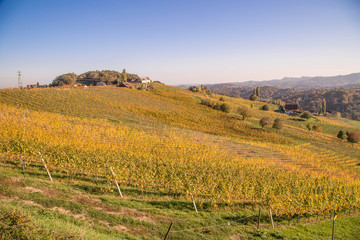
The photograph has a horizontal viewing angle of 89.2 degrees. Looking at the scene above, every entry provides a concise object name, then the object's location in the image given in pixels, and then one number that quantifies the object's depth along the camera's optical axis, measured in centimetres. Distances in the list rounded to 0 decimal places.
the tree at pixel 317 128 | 6299
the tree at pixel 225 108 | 7038
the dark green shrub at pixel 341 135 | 5203
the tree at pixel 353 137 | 4840
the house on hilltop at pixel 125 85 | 10128
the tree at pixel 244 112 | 6155
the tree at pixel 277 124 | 5284
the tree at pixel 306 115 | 8188
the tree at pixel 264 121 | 5331
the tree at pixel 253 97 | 14312
